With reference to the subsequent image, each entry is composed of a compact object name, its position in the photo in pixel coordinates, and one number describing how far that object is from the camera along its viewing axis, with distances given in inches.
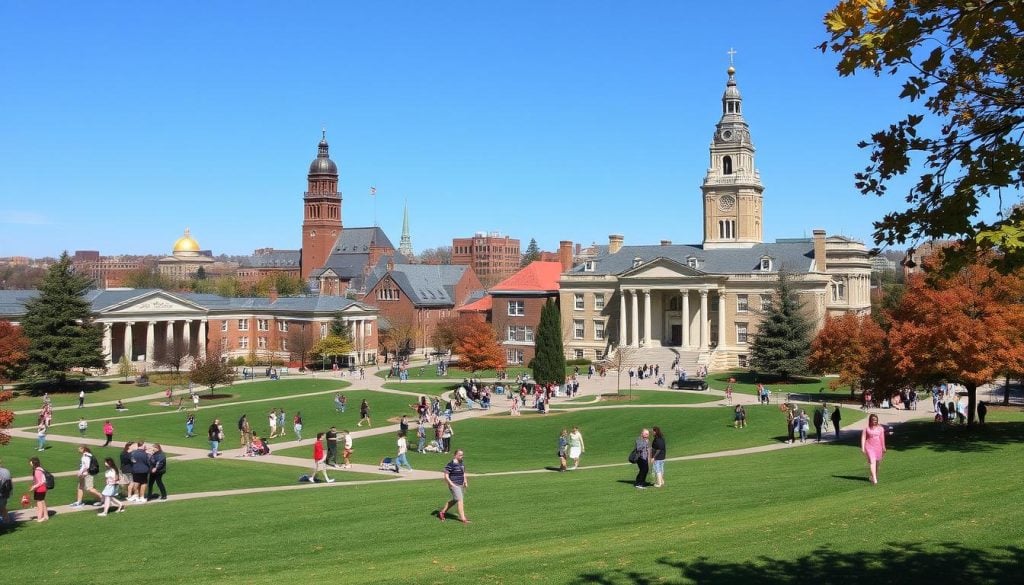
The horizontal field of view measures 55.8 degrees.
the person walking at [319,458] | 1084.5
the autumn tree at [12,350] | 2415.1
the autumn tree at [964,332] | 1195.9
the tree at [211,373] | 2396.7
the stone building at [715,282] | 2984.7
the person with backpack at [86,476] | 912.3
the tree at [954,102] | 366.0
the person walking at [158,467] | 917.2
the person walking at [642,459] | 897.5
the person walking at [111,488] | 852.0
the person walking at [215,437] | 1380.4
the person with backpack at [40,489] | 812.0
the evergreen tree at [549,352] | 2206.0
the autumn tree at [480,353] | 2541.8
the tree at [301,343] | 3388.3
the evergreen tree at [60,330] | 2608.3
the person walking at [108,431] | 1521.9
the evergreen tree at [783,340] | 2417.6
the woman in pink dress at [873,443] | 840.3
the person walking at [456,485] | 741.9
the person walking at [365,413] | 1845.1
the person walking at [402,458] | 1181.1
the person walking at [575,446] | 1139.3
